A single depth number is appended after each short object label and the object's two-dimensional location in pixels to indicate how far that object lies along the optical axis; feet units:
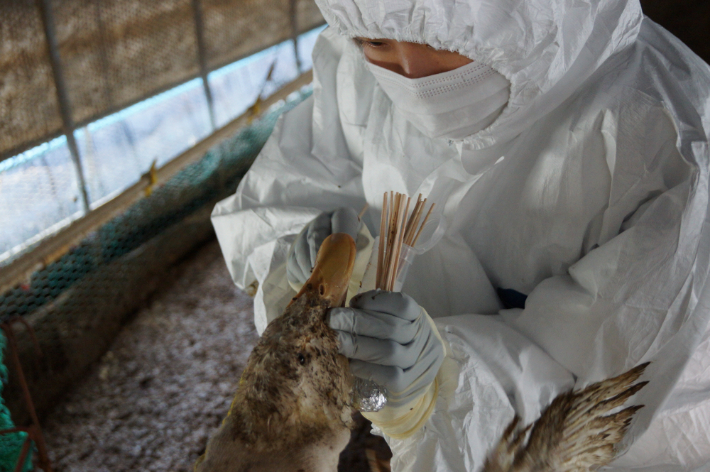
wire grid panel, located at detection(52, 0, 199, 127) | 7.98
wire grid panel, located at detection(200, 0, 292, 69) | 11.18
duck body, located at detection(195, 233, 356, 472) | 2.30
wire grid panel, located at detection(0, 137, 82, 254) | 7.46
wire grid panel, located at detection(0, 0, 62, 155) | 6.83
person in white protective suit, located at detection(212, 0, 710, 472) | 2.79
